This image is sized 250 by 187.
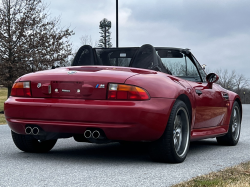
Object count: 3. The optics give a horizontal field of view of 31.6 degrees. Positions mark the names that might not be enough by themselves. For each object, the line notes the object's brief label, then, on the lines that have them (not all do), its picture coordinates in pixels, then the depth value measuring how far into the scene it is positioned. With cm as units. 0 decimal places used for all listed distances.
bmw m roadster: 463
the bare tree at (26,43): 2352
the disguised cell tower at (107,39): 8024
